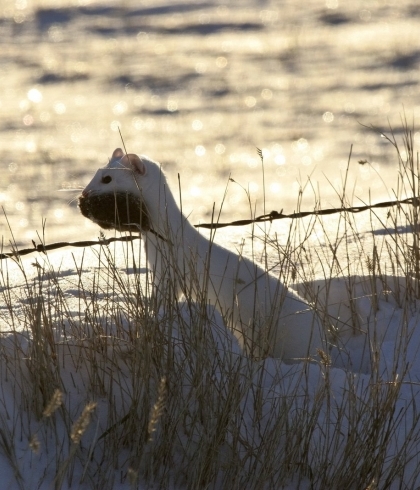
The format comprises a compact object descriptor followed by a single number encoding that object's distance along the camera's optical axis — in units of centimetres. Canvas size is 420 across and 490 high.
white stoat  852
